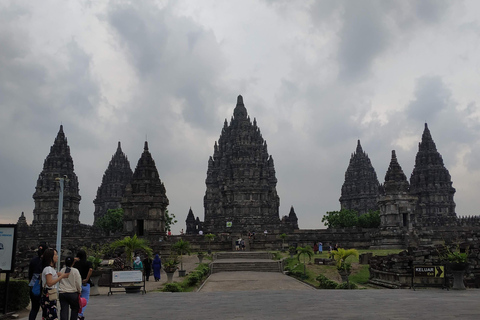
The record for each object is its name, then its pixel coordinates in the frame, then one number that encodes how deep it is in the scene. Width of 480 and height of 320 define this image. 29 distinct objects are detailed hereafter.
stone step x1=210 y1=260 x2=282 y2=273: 36.66
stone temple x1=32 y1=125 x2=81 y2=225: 93.94
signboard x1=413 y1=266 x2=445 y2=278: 22.22
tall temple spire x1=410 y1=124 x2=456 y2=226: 98.00
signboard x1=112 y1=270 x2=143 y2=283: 20.64
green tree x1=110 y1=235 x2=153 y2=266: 28.81
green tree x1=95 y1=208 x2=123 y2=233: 95.88
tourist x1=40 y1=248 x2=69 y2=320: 10.34
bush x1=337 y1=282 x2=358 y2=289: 24.54
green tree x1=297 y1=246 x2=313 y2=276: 35.47
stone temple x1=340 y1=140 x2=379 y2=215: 120.06
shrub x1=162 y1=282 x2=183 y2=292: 22.72
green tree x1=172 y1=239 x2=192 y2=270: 34.80
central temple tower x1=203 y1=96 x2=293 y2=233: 87.94
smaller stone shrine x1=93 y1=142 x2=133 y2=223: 123.75
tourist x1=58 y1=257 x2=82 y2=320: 10.45
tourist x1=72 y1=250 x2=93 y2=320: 12.28
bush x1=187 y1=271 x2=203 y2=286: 26.55
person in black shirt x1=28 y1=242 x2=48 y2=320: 11.55
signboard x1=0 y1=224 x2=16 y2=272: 13.53
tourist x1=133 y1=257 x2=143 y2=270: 26.22
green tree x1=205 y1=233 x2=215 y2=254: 52.72
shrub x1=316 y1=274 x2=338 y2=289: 25.05
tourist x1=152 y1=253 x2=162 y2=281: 28.16
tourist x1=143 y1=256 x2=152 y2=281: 28.44
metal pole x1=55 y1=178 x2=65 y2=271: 19.59
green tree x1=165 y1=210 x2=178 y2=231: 92.99
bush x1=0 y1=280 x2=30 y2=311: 15.30
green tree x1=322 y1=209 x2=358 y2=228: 98.12
